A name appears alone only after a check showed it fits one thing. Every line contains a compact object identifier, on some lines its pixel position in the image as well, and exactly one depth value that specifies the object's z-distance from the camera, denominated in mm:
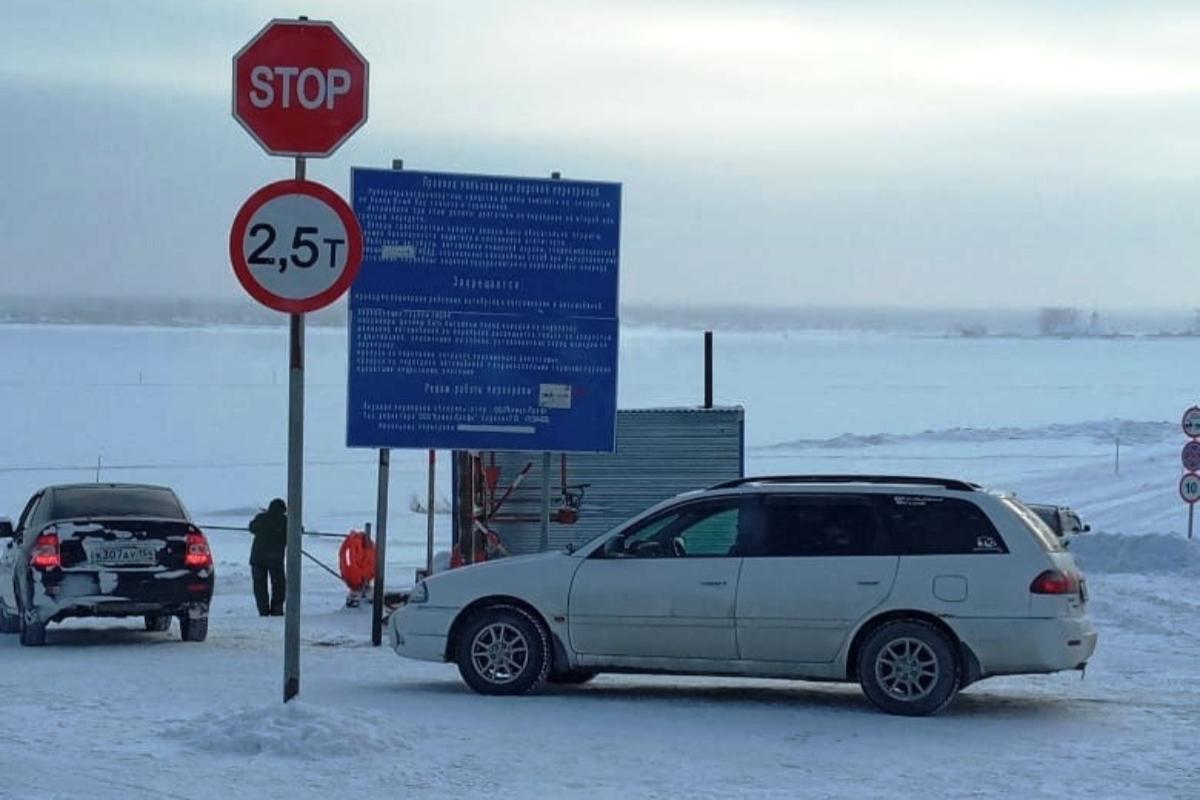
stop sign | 10625
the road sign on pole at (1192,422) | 28969
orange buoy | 19766
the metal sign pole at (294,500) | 10094
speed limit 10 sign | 27531
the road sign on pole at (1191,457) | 28016
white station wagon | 11906
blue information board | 16609
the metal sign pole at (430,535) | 19125
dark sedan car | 15672
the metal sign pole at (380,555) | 16500
